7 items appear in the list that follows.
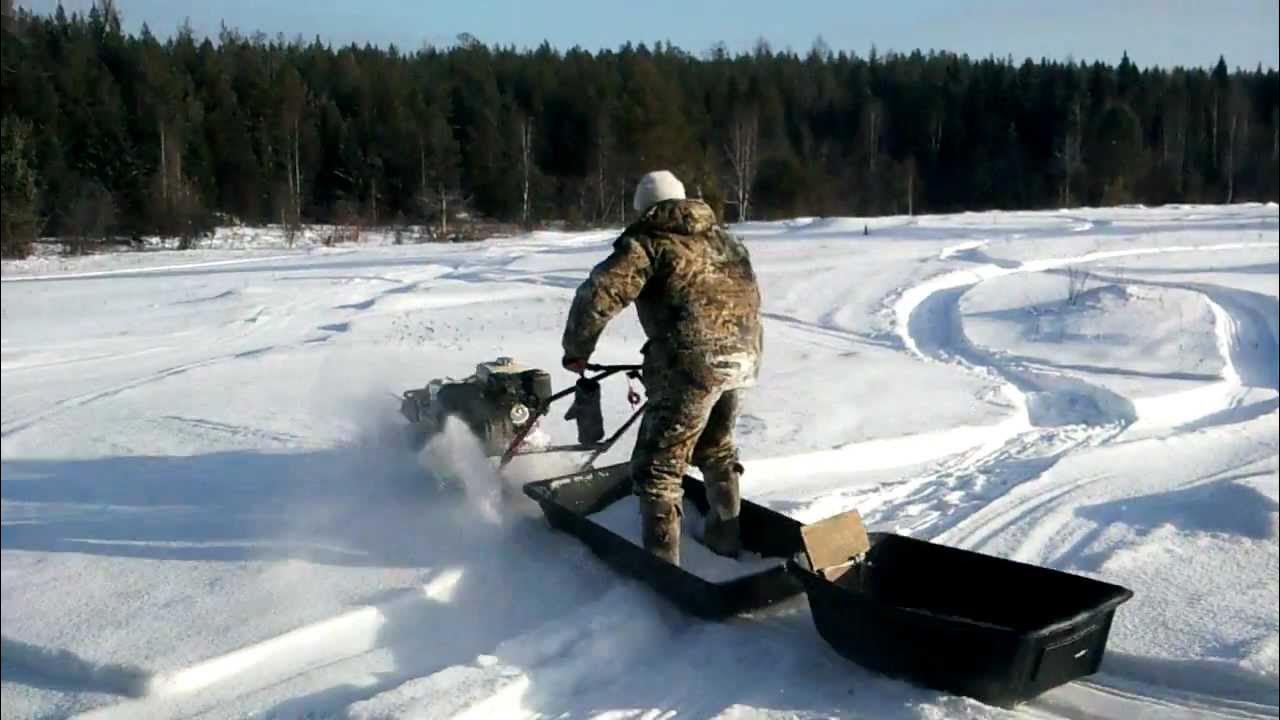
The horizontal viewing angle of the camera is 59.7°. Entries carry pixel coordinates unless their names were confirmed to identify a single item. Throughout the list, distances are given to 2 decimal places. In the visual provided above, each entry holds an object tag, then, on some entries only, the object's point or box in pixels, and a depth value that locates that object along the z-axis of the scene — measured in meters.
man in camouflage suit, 4.69
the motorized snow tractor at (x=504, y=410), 6.13
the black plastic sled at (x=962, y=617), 3.83
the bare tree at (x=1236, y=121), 54.41
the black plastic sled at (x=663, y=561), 4.66
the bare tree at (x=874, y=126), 58.34
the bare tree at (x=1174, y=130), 57.22
